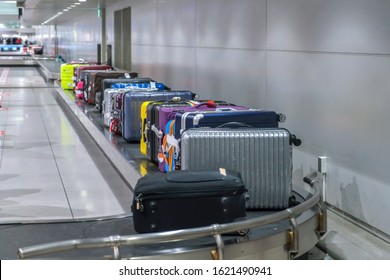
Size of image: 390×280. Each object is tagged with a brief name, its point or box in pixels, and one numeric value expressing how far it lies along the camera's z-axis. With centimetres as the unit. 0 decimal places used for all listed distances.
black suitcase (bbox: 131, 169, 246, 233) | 439
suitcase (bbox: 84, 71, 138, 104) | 1329
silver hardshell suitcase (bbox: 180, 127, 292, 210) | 511
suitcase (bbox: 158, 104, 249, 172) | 596
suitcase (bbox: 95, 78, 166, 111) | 1061
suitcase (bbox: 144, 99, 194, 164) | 675
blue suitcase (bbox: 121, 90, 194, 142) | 863
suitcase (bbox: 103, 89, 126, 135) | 948
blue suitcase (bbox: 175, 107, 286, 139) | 577
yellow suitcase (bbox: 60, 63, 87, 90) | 1955
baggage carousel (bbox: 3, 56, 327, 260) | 376
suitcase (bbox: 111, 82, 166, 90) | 1069
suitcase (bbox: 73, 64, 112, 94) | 1566
